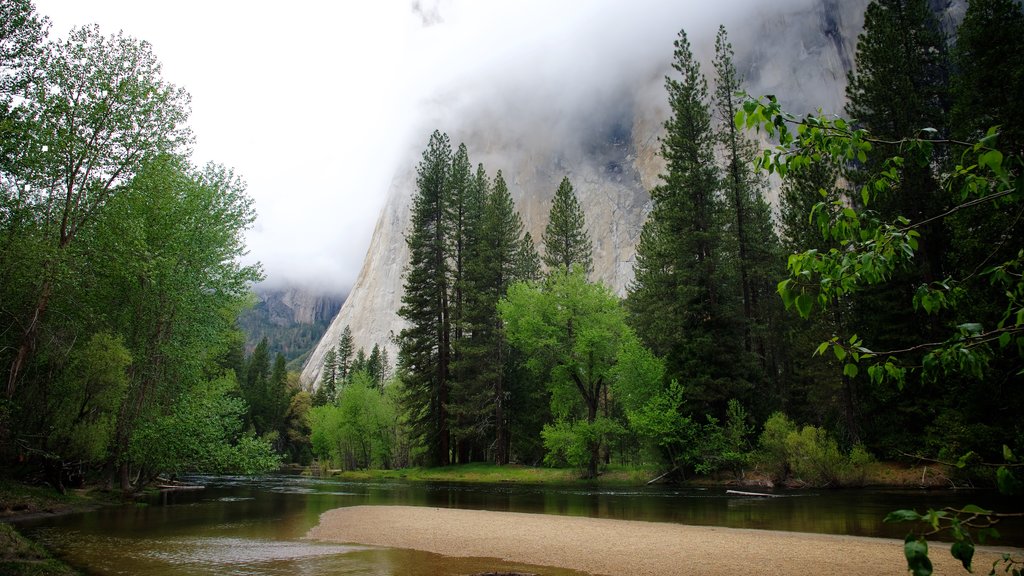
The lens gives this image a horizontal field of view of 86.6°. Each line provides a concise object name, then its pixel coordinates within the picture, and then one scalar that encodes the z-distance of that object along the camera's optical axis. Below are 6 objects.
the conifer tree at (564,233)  48.03
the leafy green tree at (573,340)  31.14
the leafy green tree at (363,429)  51.69
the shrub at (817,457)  22.86
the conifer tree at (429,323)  42.09
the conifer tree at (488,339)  39.25
